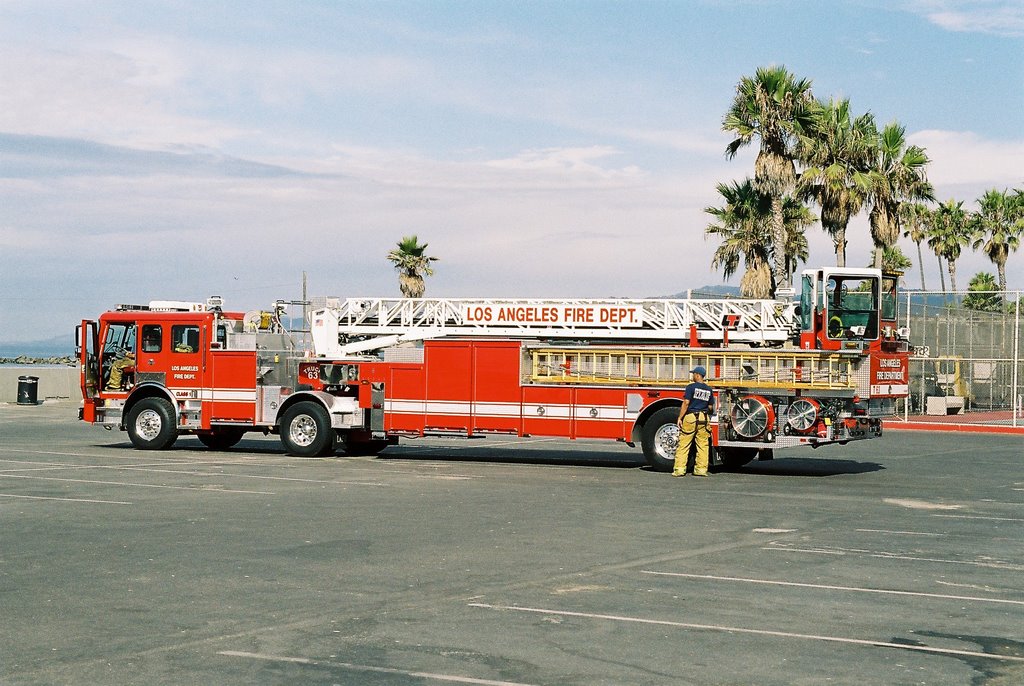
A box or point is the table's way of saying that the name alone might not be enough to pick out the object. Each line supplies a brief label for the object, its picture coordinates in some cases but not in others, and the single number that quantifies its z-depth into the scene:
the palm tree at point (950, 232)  58.50
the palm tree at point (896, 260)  57.50
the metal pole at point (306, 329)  24.31
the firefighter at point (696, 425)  19.23
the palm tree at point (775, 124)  38.69
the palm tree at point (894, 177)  40.78
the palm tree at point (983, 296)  59.06
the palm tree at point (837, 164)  39.25
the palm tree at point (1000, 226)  56.12
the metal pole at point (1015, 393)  30.38
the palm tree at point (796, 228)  42.06
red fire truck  19.91
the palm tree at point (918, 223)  54.03
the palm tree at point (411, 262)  48.47
